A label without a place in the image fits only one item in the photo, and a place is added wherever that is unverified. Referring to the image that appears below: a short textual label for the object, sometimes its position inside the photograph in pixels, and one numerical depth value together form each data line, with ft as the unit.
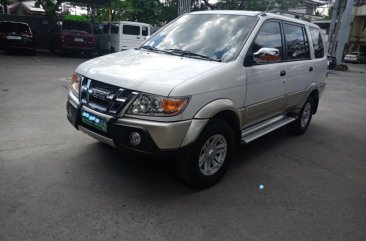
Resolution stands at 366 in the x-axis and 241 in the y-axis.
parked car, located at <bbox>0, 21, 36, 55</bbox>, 46.00
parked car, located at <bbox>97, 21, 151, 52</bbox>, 56.18
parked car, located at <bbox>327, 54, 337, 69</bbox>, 66.84
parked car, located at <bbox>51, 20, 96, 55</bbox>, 51.39
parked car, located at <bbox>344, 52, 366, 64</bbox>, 120.26
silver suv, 9.44
